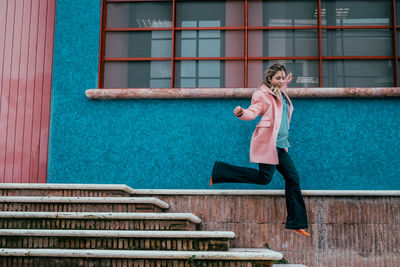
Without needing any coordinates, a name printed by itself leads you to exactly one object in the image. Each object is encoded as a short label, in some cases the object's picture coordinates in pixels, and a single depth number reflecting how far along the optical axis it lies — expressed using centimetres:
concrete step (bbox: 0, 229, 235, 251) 327
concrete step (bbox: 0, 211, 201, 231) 350
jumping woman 386
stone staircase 310
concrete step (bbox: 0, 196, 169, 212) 383
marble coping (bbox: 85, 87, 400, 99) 463
